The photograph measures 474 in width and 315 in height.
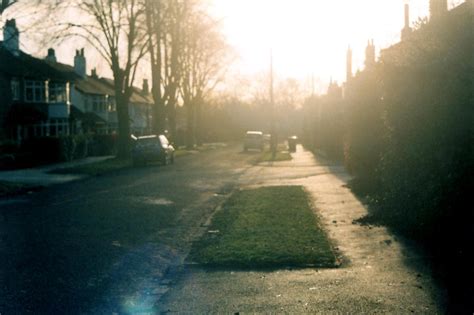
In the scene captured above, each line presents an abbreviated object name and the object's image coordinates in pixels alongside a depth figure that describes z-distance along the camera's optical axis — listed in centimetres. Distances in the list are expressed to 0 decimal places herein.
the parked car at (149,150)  3803
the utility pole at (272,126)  5417
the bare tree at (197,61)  5175
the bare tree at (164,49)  4319
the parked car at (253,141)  6256
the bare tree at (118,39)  4116
